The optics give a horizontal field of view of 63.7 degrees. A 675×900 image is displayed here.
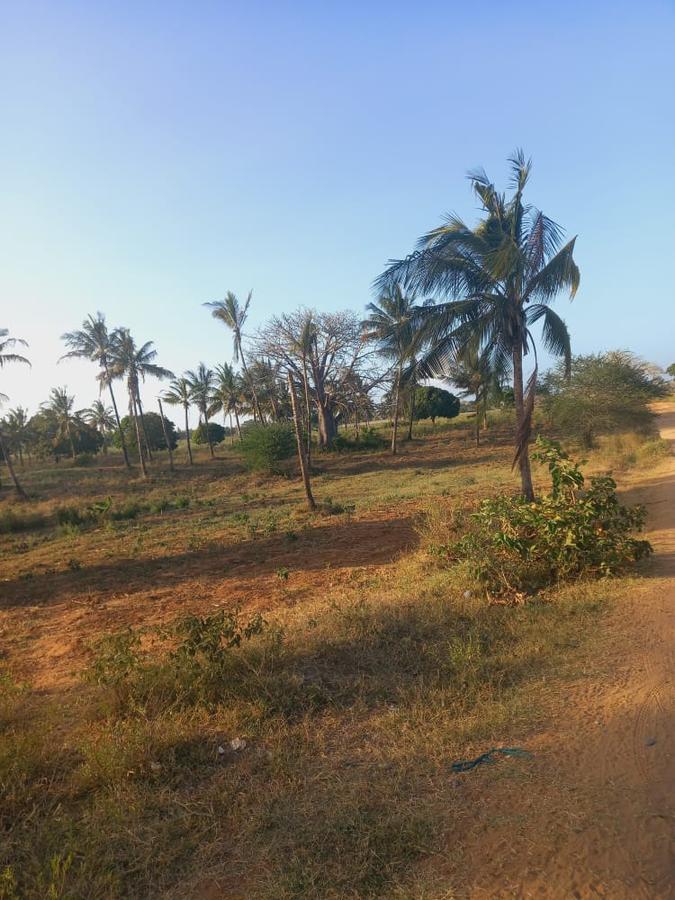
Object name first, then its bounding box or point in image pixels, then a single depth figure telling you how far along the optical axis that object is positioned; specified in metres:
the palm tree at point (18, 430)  46.41
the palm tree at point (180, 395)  43.16
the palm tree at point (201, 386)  43.88
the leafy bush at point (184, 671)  4.12
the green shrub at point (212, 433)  49.63
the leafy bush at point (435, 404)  44.28
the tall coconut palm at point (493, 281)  10.48
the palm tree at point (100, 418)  52.31
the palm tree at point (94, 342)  32.31
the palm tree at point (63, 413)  47.09
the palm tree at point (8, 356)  24.83
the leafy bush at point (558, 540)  6.38
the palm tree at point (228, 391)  44.72
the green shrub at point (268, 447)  27.80
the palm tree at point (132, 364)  33.12
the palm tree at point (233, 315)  34.72
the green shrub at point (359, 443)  35.31
